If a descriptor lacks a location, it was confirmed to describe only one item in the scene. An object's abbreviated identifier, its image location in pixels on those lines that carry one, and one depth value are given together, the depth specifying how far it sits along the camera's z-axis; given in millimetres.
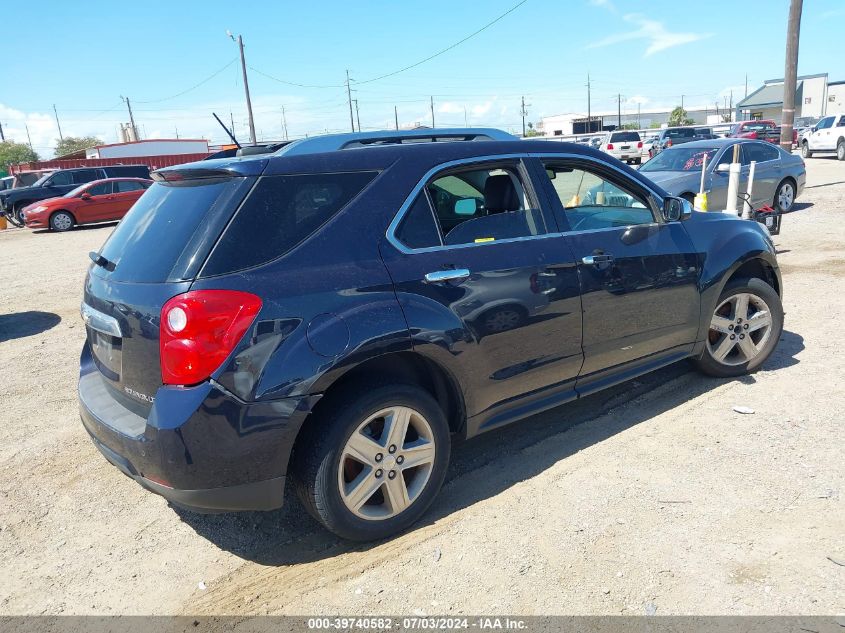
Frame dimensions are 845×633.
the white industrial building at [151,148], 54812
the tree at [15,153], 84950
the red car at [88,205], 19172
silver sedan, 11586
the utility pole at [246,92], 42469
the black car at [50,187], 21984
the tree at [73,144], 91938
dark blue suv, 2674
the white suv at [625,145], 32875
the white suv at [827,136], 27766
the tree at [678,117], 80638
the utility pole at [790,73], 17500
